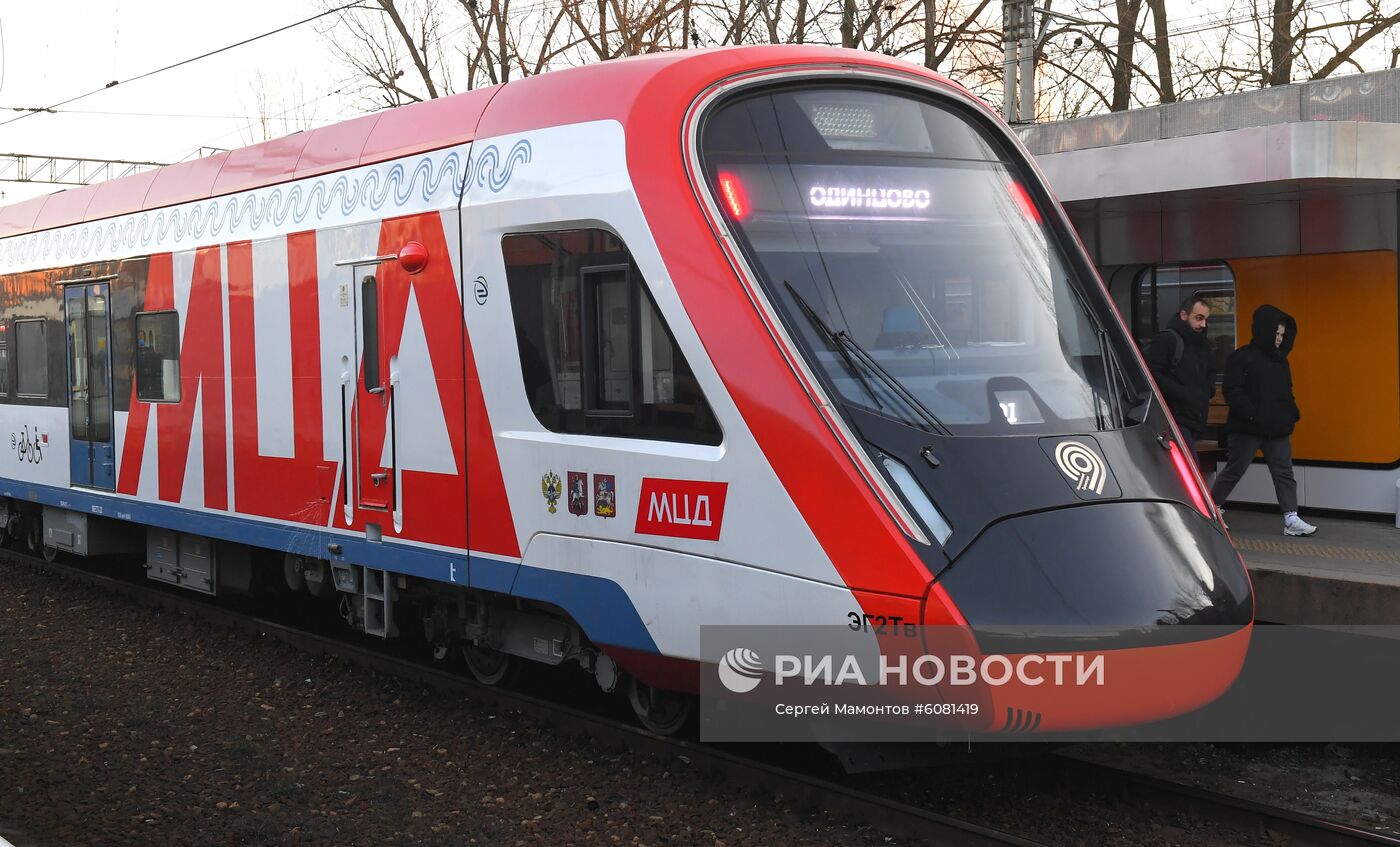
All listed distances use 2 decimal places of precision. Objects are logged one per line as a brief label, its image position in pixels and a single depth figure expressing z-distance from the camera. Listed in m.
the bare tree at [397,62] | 32.25
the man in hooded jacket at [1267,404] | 9.20
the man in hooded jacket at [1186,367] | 8.91
